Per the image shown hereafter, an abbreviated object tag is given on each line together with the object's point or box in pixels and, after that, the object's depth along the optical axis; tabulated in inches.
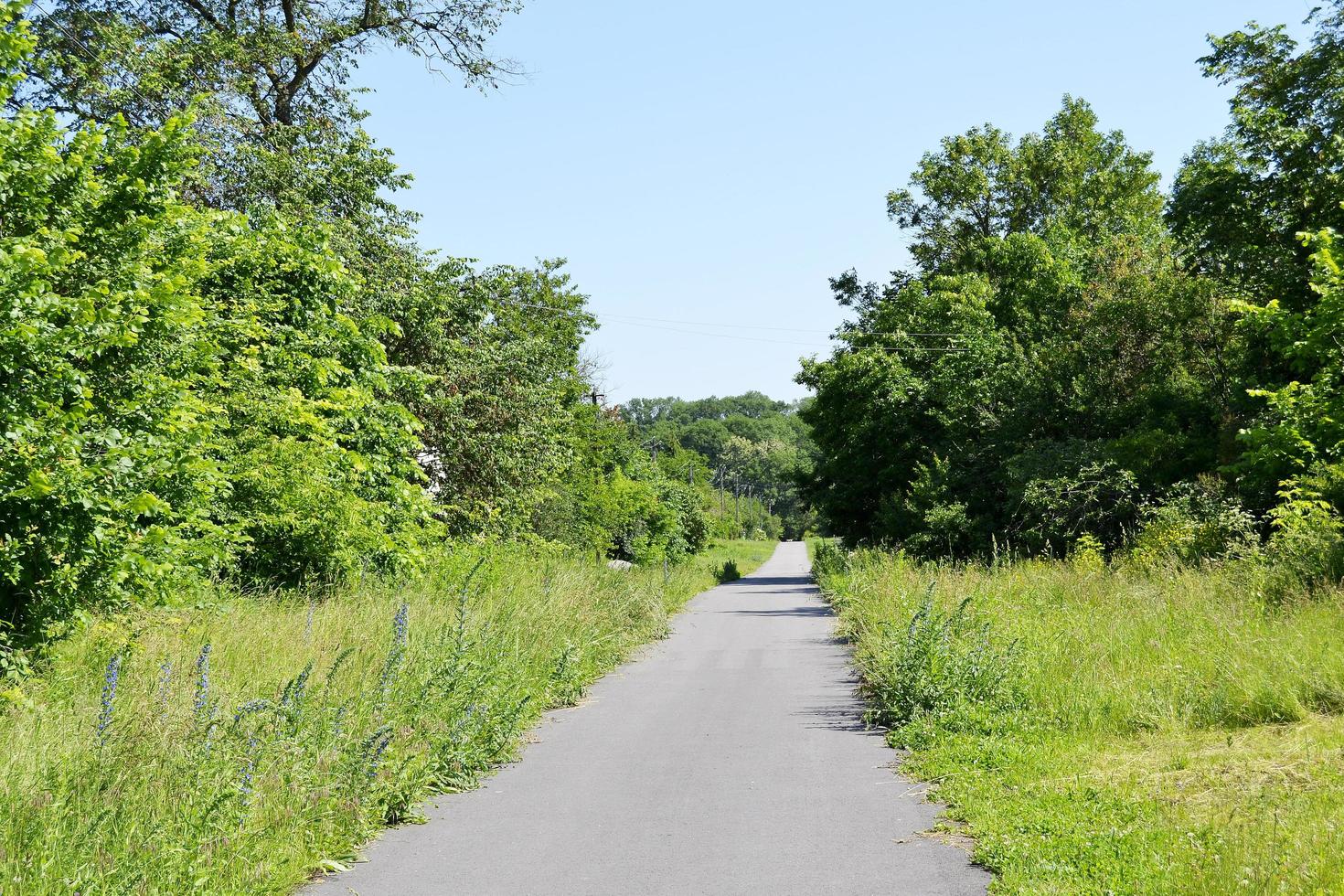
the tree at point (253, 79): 878.4
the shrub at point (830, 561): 1489.9
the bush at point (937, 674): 402.3
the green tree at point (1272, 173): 925.2
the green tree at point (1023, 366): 1089.4
